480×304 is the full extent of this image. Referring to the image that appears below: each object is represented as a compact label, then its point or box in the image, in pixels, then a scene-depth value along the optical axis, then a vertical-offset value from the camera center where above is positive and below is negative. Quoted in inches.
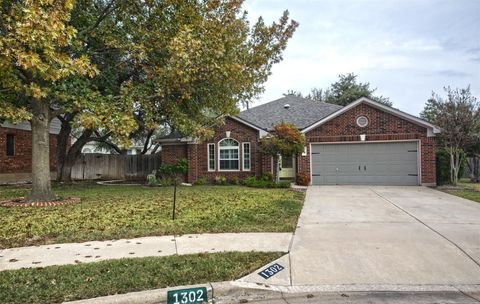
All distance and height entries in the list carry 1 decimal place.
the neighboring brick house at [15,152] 706.8 +13.4
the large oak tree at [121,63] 321.4 +108.9
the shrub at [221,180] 729.6 -46.0
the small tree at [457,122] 623.5 +60.6
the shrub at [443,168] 647.8 -20.9
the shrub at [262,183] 650.2 -47.9
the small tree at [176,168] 756.6 -21.7
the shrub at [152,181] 702.5 -45.5
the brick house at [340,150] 657.0 +14.0
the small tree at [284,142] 646.5 +27.6
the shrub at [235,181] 728.0 -47.8
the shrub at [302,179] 679.7 -41.7
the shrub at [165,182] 705.6 -47.8
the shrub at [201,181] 730.2 -48.3
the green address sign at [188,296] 156.8 -61.5
